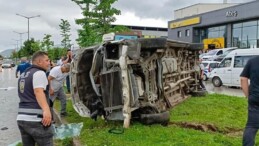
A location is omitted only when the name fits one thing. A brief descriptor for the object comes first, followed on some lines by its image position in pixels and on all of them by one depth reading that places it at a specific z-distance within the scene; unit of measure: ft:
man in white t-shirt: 17.11
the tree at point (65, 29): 68.29
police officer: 8.68
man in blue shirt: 26.24
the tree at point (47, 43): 74.20
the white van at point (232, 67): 36.94
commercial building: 84.34
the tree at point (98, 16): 44.45
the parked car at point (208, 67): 47.83
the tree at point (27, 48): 108.33
